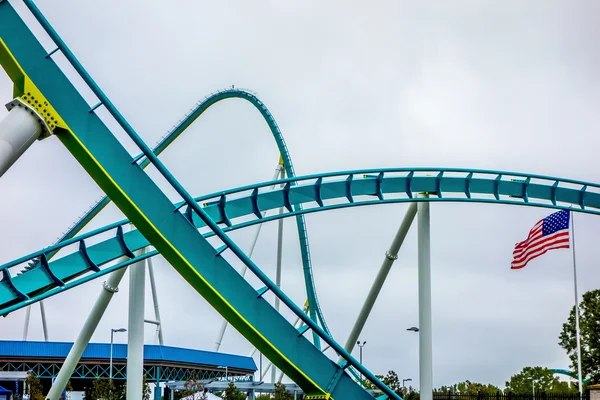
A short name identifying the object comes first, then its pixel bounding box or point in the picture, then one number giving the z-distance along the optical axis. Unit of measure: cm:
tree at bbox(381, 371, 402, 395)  4597
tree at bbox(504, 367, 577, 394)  9706
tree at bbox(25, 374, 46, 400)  4496
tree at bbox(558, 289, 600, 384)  4520
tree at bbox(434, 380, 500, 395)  8701
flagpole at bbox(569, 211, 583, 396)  2841
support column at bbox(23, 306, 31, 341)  5466
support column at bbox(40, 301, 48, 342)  5569
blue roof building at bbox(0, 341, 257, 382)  5150
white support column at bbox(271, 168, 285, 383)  3894
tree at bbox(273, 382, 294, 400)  4112
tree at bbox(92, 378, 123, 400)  3970
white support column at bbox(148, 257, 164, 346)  3878
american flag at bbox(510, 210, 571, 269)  2586
